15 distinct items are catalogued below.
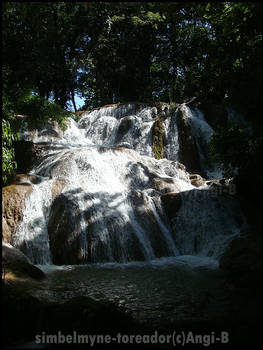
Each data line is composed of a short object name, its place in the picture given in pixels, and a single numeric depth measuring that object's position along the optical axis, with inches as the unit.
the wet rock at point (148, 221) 345.7
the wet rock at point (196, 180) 512.0
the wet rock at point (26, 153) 502.9
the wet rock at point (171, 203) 396.5
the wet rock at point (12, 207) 304.7
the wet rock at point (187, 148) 679.1
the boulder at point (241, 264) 121.5
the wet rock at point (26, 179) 361.3
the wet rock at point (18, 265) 215.2
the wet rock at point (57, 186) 359.7
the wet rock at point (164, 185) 452.4
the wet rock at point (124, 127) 738.8
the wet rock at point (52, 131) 688.1
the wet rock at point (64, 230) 300.8
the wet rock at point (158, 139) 701.3
